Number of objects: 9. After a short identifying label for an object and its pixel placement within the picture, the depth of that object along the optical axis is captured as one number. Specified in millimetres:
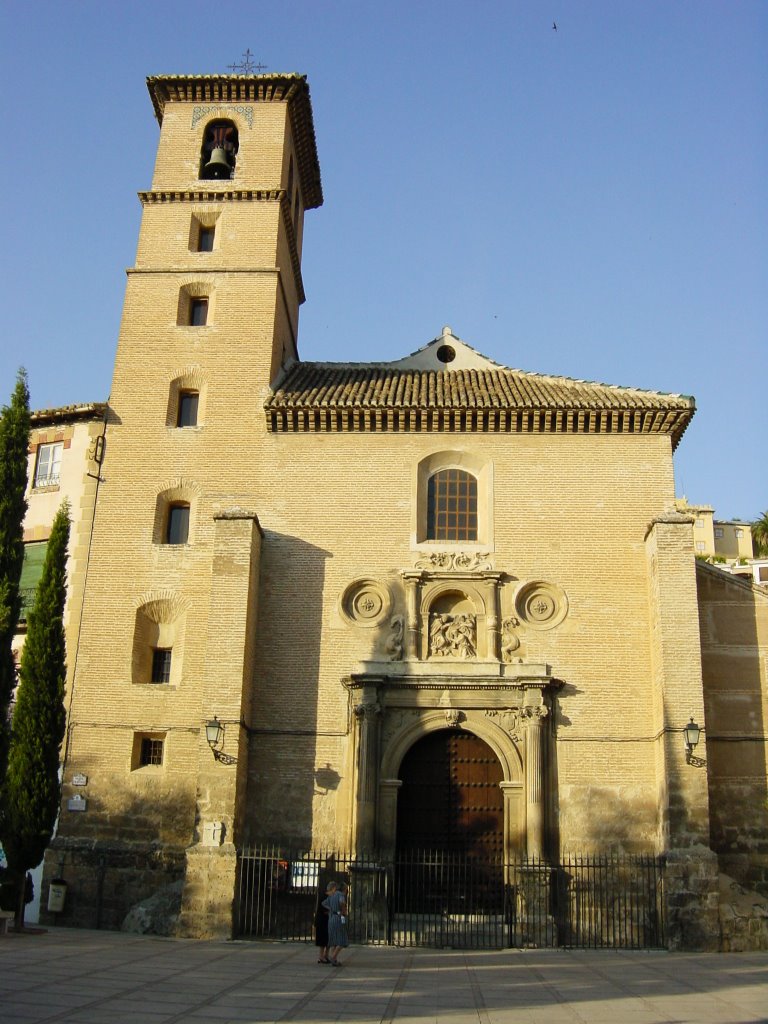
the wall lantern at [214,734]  17844
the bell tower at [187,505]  18438
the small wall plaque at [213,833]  17391
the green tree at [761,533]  65250
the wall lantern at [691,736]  17422
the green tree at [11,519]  16562
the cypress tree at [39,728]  16625
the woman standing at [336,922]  13695
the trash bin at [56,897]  18172
